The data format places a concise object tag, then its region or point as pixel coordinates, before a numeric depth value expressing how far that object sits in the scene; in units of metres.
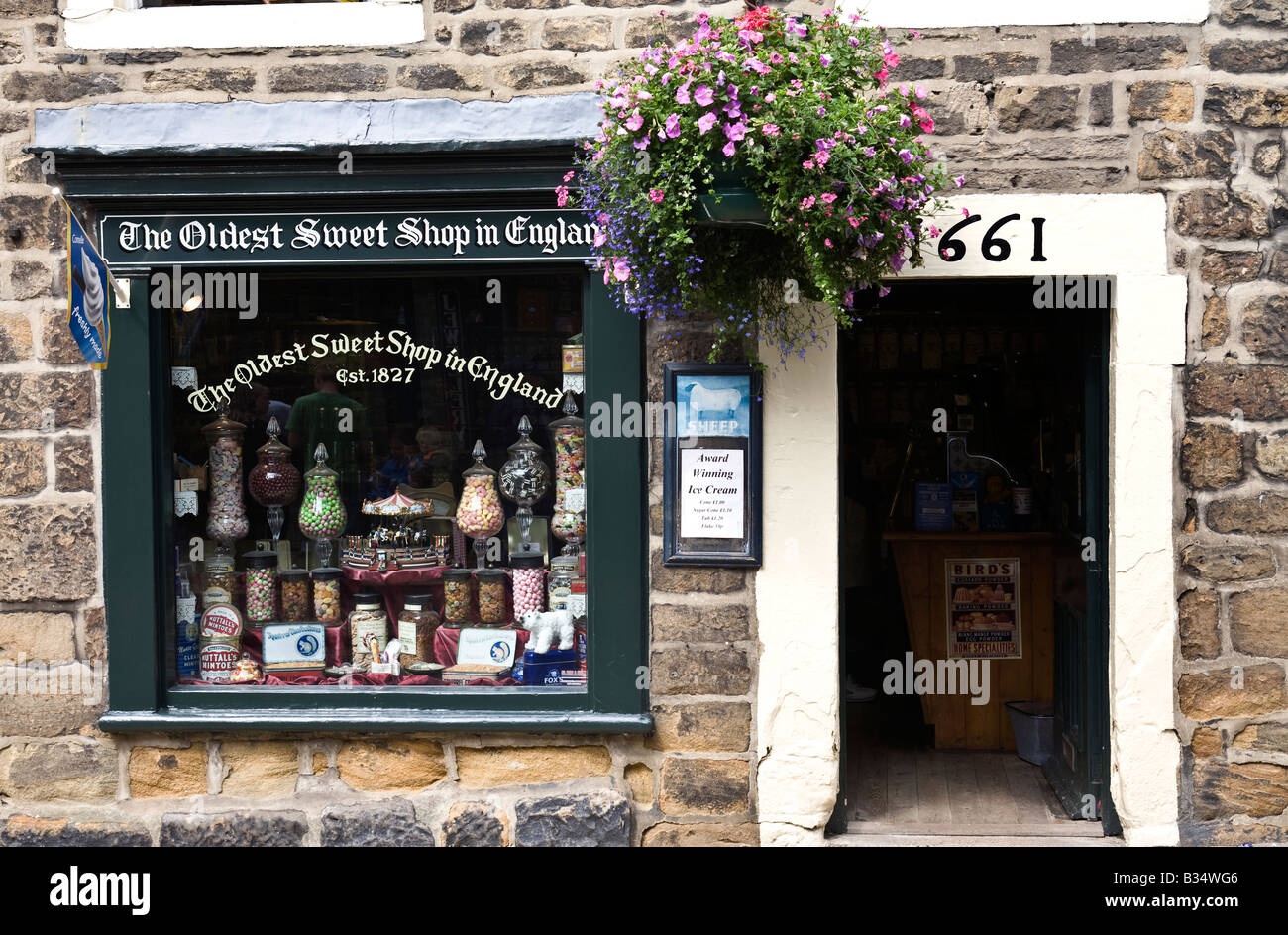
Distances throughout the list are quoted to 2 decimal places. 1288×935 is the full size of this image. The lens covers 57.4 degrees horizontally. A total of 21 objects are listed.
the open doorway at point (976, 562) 4.93
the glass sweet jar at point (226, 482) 5.04
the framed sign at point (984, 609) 6.21
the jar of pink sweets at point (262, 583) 5.08
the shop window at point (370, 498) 4.73
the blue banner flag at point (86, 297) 4.39
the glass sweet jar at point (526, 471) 4.95
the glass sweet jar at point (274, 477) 5.05
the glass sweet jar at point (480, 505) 4.98
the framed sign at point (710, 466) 4.60
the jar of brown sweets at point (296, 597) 5.07
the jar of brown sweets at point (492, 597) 5.00
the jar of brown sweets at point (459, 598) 5.02
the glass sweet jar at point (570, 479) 4.89
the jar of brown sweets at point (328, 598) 5.06
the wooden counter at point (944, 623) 6.13
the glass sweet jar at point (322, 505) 5.05
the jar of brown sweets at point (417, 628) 5.00
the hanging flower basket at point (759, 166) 3.78
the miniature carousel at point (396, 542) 5.04
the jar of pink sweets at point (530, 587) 4.98
